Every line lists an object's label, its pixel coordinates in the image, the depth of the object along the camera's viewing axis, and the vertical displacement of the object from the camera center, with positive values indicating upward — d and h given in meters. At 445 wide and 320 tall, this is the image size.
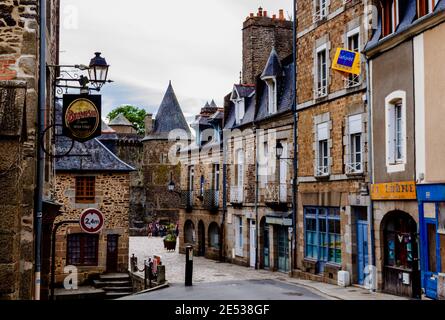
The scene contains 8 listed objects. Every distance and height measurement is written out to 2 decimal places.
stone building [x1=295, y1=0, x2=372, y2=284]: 18.17 +1.64
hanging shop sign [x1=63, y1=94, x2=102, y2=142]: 10.62 +1.39
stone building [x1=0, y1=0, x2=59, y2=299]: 8.06 +0.80
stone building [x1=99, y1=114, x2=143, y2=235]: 59.31 +3.54
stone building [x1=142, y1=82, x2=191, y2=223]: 56.00 +3.98
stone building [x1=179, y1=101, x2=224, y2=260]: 30.55 +0.68
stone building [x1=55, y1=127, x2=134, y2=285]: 25.47 -0.18
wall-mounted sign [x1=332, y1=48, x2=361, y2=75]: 18.11 +3.91
